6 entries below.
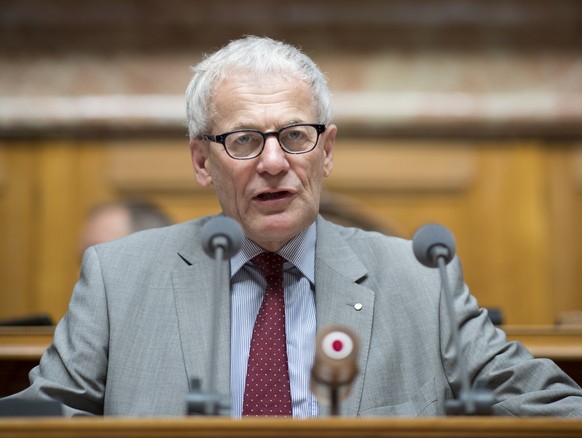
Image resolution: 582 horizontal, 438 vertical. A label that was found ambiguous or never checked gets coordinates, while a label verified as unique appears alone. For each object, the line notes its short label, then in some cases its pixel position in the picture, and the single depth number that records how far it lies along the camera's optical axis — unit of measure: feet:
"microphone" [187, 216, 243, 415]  13.78
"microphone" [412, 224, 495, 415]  13.62
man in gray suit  14.30
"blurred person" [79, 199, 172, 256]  16.58
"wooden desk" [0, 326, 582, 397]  14.89
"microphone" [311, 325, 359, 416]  13.44
